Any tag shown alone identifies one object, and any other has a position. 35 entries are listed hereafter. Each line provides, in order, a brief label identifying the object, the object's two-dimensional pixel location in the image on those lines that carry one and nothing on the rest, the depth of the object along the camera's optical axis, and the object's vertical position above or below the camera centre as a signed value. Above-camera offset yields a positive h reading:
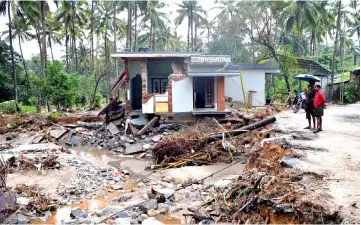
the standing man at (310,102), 10.30 -0.19
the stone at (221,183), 8.09 -2.35
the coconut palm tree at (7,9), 25.45 +7.59
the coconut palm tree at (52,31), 35.07 +8.43
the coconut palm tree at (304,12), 30.45 +8.32
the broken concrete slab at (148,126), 16.68 -1.49
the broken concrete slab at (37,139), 15.88 -2.03
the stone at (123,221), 6.45 -2.57
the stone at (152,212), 6.99 -2.58
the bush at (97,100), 30.55 -0.12
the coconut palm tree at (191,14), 42.81 +11.73
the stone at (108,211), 7.20 -2.64
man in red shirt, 9.90 -0.21
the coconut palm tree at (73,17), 34.51 +9.40
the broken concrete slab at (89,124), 19.22 -1.55
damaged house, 17.67 +1.07
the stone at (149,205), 7.18 -2.51
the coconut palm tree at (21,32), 28.56 +7.35
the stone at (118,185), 9.46 -2.69
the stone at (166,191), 8.03 -2.47
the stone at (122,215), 6.92 -2.60
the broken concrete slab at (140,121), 17.98 -1.32
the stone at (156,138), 15.70 -2.02
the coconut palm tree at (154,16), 38.06 +11.01
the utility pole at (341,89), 23.78 +0.51
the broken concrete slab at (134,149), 14.32 -2.33
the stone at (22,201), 7.55 -2.48
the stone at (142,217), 6.66 -2.58
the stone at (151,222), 6.24 -2.51
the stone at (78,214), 7.16 -2.66
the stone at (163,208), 7.20 -2.58
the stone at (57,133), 16.78 -1.82
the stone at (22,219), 6.84 -2.66
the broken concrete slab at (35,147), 13.33 -2.12
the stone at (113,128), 17.39 -1.65
